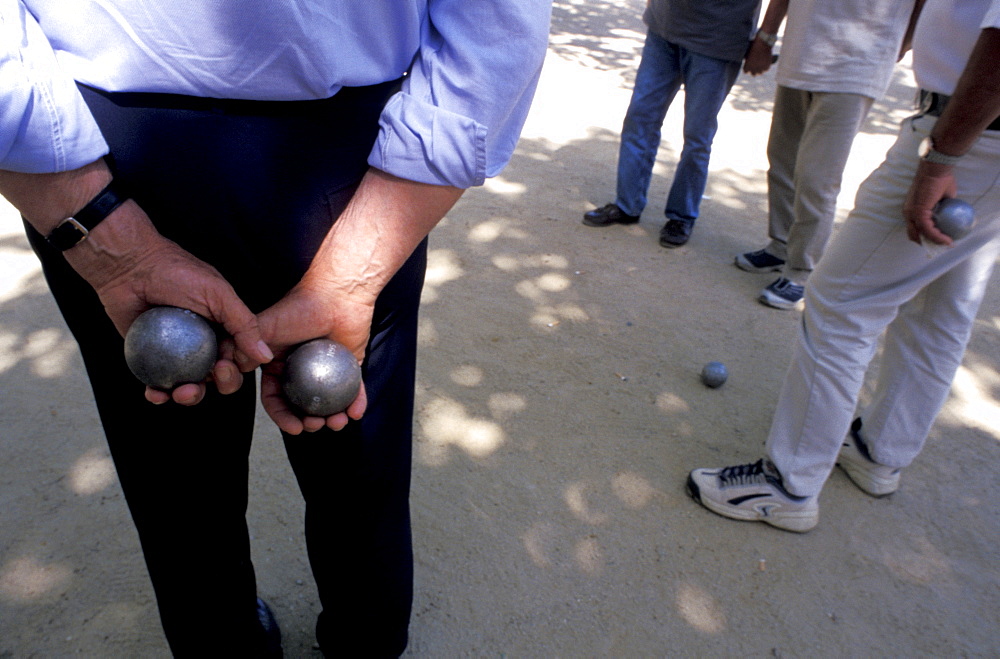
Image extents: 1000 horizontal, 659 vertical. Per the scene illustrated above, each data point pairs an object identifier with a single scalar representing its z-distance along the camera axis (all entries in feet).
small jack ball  11.65
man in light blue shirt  3.93
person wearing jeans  14.47
